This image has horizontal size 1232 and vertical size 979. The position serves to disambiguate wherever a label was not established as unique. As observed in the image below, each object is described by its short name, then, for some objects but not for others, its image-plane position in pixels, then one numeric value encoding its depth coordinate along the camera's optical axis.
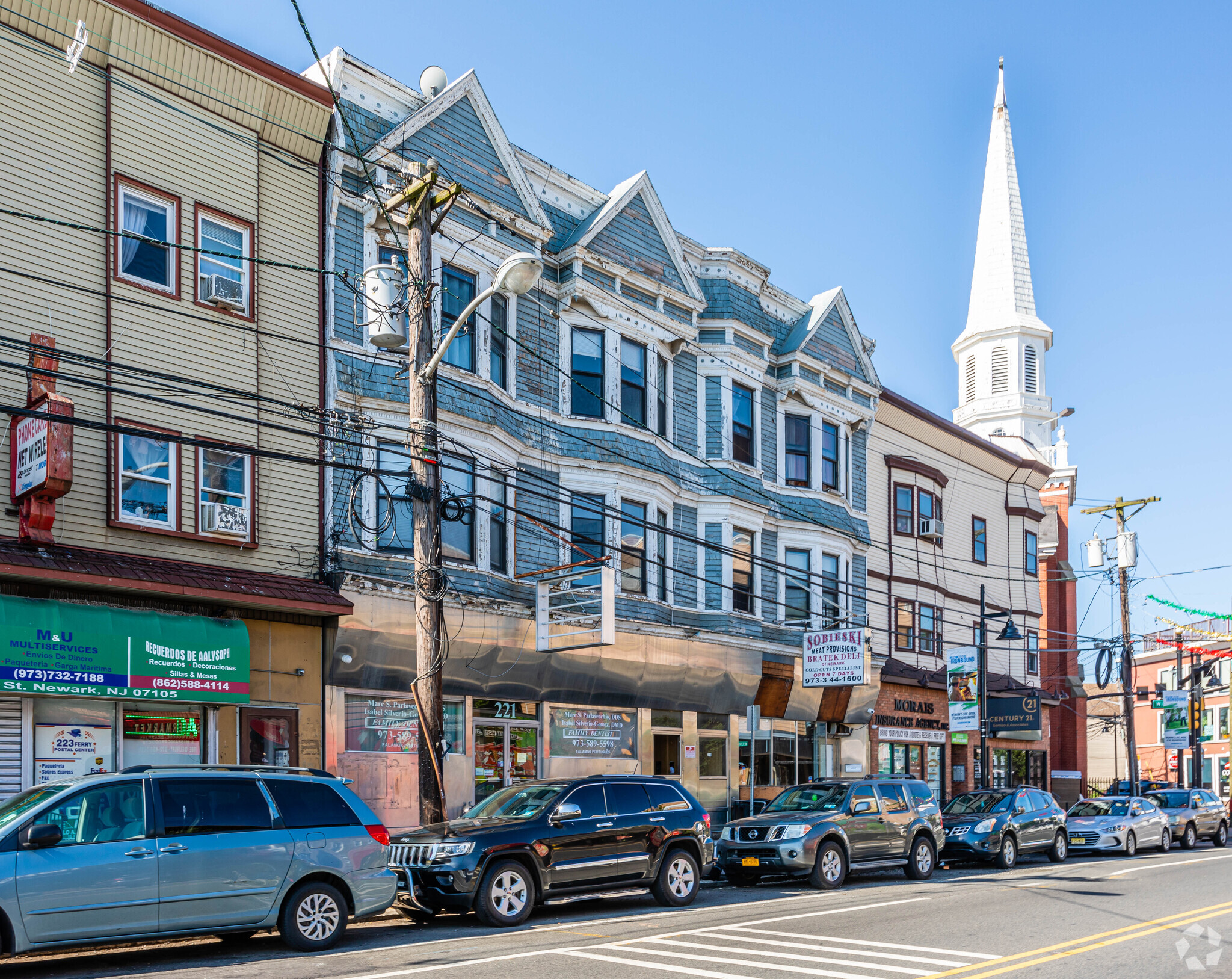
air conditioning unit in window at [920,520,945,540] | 35.62
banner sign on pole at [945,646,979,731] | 29.72
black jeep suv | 13.68
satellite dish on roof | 22.58
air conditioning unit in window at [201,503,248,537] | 17.95
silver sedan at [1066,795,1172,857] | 25.75
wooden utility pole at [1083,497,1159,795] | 38.12
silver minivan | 10.31
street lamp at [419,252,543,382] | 14.05
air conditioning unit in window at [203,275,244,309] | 18.59
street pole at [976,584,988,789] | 30.12
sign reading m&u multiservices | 15.45
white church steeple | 53.12
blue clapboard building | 20.53
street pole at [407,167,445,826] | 15.45
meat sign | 27.00
